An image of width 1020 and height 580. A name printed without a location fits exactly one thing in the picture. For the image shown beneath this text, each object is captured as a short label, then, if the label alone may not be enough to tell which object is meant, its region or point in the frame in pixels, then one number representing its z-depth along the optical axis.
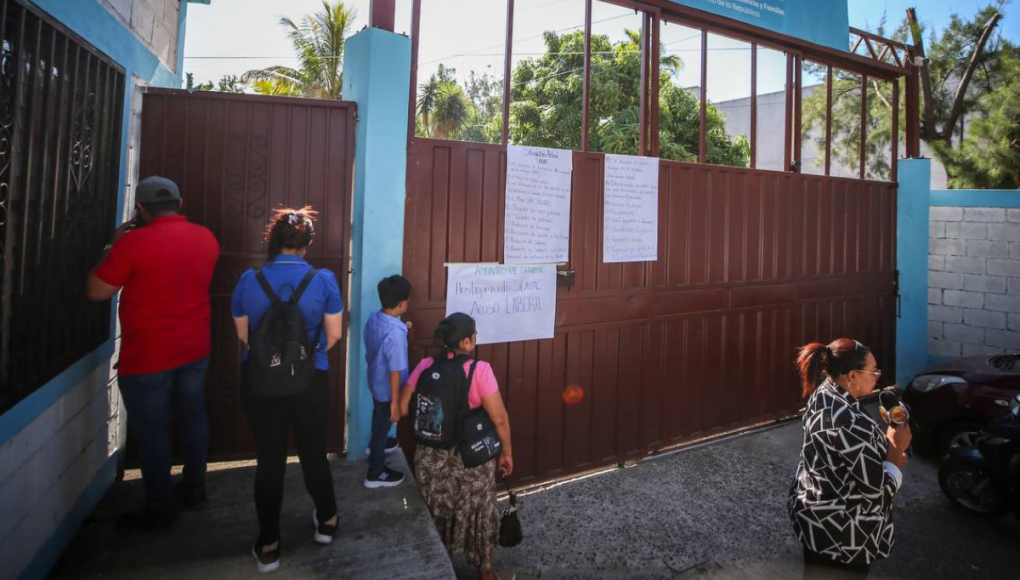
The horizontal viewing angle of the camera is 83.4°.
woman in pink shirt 2.87
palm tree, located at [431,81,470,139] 25.41
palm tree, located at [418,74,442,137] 24.17
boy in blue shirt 3.16
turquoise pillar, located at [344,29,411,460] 3.66
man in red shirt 2.65
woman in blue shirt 2.53
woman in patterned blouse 2.37
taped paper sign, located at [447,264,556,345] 4.10
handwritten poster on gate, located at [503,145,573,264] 4.28
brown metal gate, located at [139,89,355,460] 3.54
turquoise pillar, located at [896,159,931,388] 6.97
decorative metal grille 2.16
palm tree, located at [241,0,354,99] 19.97
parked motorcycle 3.67
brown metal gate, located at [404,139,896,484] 4.13
